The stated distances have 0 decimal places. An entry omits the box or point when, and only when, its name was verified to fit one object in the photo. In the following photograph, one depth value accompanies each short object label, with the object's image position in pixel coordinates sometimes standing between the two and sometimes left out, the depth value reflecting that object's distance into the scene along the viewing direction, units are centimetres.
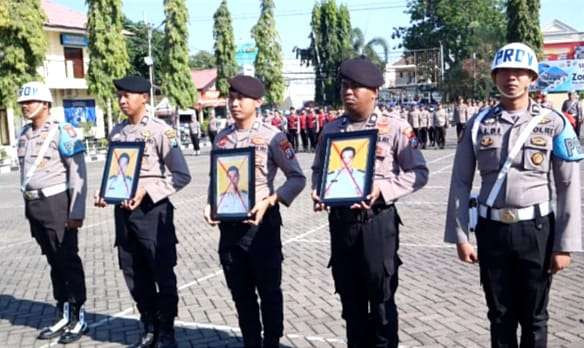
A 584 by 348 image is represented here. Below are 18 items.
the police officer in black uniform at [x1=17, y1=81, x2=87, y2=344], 545
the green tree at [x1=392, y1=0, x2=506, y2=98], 6769
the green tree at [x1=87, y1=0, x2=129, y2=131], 3562
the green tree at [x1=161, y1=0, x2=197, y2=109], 4412
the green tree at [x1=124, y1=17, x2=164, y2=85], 5419
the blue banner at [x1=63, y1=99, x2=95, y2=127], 4088
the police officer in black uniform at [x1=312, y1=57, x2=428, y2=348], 389
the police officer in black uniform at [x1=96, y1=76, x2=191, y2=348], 495
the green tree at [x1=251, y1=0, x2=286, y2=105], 5400
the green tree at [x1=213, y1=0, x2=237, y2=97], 5162
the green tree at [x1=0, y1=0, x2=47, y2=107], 2666
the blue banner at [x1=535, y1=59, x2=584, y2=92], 2494
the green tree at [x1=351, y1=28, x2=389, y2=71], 5849
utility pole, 3731
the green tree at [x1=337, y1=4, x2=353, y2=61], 6359
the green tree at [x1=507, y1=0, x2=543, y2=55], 3866
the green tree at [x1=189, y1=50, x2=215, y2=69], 9604
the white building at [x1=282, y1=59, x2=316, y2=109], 7944
